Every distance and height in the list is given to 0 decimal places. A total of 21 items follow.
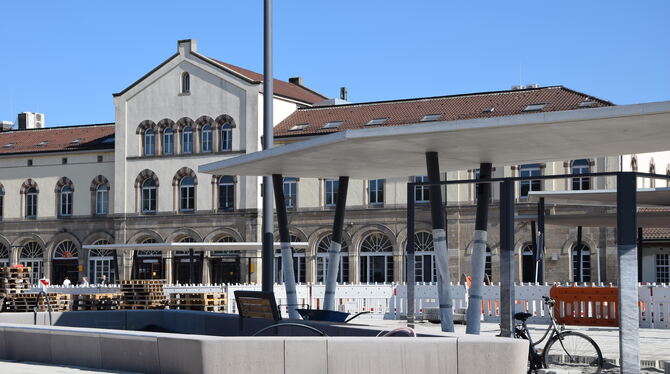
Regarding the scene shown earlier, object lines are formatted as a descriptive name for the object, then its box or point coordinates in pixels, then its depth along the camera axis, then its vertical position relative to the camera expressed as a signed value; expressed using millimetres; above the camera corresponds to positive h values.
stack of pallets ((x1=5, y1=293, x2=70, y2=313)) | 28609 -2804
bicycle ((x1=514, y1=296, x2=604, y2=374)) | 13579 -2001
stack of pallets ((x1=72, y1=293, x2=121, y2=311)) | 28234 -2725
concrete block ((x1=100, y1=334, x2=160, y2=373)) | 12875 -1880
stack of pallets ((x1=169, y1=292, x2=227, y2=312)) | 27797 -2683
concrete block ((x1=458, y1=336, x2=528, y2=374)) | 11508 -1706
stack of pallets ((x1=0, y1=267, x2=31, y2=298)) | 30594 -2337
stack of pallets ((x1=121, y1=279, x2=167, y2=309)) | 28703 -2648
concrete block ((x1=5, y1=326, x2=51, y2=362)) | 14484 -1979
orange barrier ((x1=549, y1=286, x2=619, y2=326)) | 24875 -2582
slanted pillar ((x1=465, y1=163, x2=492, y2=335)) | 16750 -1015
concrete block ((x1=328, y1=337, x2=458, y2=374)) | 11648 -1724
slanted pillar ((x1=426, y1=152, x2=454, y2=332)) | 16984 -978
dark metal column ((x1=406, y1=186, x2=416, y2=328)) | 18036 -1153
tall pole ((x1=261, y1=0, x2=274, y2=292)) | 19031 +1165
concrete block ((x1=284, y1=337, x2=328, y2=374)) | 11938 -1747
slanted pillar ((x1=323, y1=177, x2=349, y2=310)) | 21094 -1002
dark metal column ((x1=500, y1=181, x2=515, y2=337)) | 14133 -825
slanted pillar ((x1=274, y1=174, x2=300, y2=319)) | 20609 -1015
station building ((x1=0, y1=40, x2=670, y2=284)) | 51438 +253
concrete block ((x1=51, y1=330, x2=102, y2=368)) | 13719 -1940
